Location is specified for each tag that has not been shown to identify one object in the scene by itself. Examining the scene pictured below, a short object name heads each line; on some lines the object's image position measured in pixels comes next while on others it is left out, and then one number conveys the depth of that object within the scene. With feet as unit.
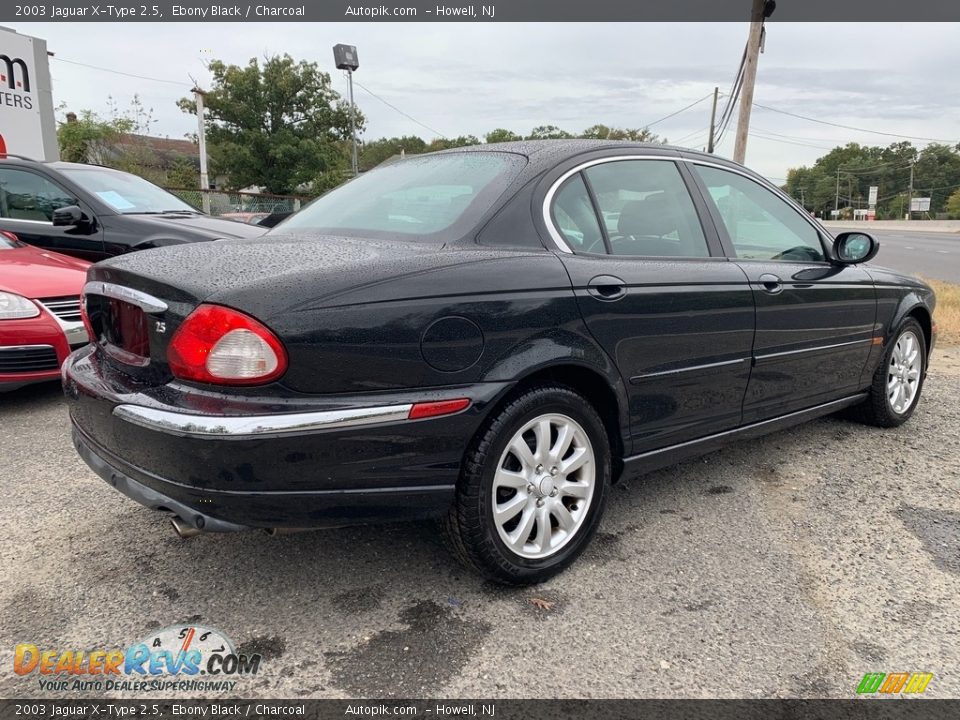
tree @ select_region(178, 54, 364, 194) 109.50
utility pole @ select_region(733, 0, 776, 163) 46.19
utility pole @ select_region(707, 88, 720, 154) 142.96
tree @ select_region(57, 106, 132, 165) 115.85
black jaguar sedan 6.56
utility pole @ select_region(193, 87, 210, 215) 99.40
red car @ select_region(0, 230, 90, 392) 13.92
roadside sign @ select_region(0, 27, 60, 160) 38.24
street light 87.71
